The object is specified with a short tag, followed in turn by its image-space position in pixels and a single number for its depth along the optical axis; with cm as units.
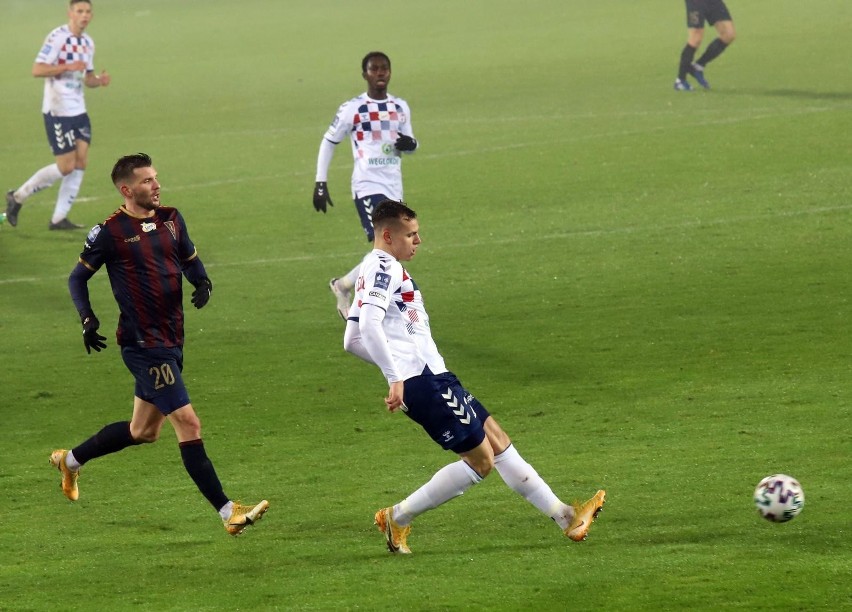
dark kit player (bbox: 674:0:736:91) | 5372
